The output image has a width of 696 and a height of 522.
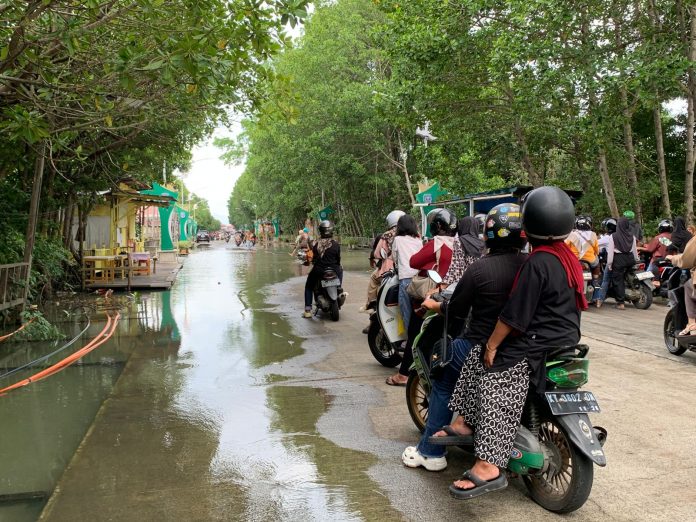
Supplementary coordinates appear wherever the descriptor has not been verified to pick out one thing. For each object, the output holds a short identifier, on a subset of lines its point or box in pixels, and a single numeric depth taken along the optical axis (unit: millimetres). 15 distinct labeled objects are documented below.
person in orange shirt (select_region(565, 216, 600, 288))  10992
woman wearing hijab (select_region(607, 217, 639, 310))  11664
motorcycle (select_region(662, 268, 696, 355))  7168
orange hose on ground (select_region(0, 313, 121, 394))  6137
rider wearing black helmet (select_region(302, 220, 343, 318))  10398
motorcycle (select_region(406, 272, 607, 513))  3189
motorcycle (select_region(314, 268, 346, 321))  10375
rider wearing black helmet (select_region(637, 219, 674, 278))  11477
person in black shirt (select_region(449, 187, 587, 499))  3291
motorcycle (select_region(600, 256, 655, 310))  11391
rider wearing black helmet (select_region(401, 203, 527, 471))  3547
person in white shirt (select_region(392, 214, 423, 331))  6160
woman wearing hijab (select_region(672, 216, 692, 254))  10609
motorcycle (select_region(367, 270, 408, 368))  6367
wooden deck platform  14984
